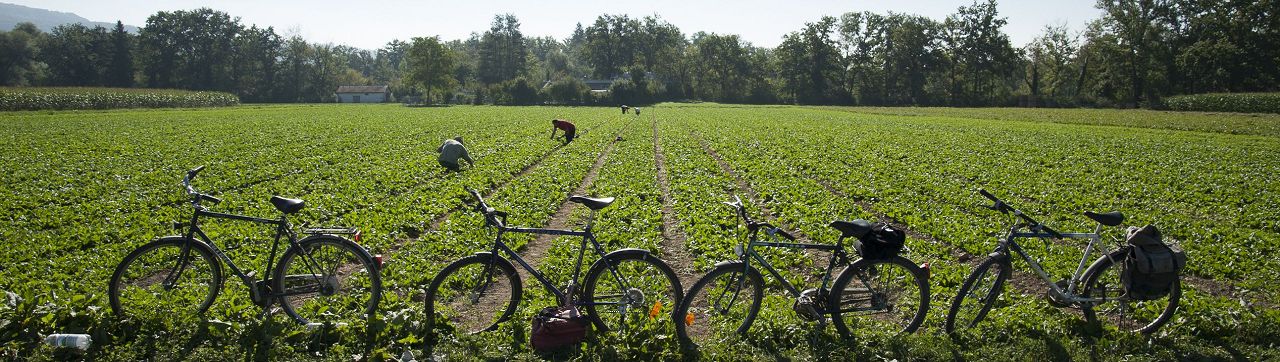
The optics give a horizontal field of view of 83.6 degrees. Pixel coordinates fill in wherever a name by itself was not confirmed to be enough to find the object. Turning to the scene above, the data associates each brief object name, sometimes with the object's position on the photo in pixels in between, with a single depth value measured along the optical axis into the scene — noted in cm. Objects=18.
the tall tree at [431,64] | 10881
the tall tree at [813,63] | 11256
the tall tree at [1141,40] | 7975
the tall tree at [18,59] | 9250
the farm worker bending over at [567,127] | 2884
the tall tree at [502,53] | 14600
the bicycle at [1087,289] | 637
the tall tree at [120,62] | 9981
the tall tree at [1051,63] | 9594
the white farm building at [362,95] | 13338
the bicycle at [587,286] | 619
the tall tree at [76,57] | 9544
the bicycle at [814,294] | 621
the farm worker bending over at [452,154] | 1847
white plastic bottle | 550
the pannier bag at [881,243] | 603
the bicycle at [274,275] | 635
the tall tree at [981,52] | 9962
